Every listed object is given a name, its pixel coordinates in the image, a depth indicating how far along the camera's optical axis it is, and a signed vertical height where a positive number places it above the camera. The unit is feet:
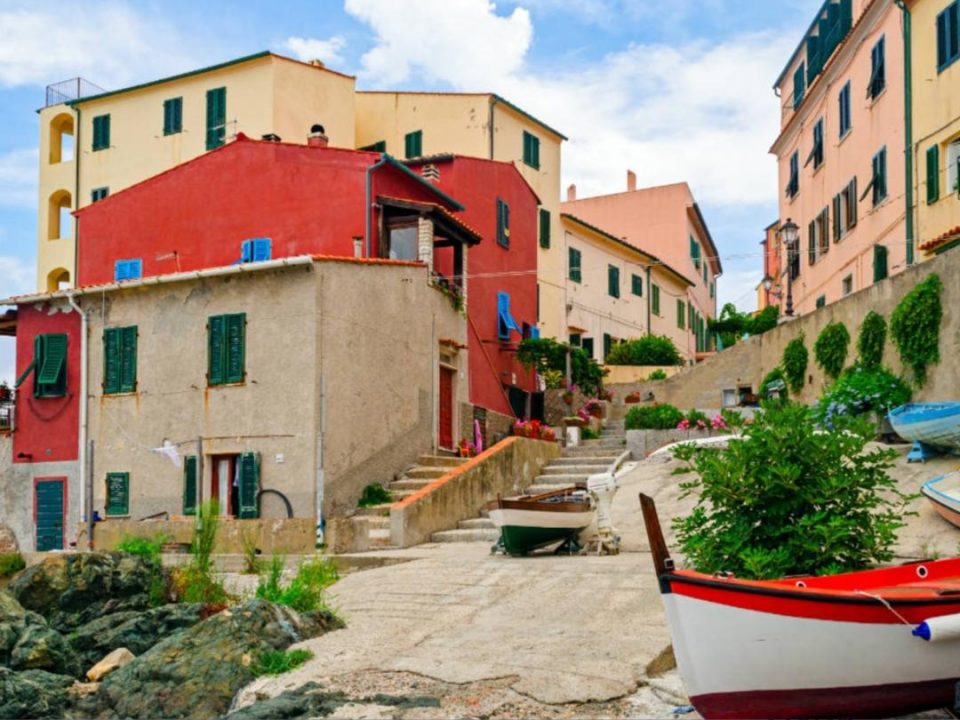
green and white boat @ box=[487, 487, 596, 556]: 49.55 -4.83
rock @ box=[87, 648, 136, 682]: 39.93 -9.04
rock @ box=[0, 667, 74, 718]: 36.35 -9.39
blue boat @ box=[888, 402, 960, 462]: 49.69 -0.66
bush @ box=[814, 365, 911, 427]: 63.41 +0.99
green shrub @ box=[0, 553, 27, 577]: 64.64 -8.82
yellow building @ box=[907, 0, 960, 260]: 74.54 +19.91
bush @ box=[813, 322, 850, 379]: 73.92 +4.30
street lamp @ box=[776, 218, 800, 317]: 84.94 +13.69
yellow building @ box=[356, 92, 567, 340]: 116.78 +29.58
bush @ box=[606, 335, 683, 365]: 124.88 +6.66
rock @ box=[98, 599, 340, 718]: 33.58 -7.91
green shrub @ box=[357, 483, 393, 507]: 65.05 -4.87
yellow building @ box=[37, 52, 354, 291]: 115.34 +31.21
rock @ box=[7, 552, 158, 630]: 47.83 -7.57
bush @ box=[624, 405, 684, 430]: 82.74 -0.44
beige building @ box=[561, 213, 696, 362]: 130.11 +15.32
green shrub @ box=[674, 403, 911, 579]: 30.19 -2.52
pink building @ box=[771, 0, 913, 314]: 84.12 +22.64
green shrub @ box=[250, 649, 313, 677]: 34.14 -7.62
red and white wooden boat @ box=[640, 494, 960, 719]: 23.27 -4.93
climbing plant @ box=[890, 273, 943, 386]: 61.41 +4.79
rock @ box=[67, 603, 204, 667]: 42.27 -8.44
